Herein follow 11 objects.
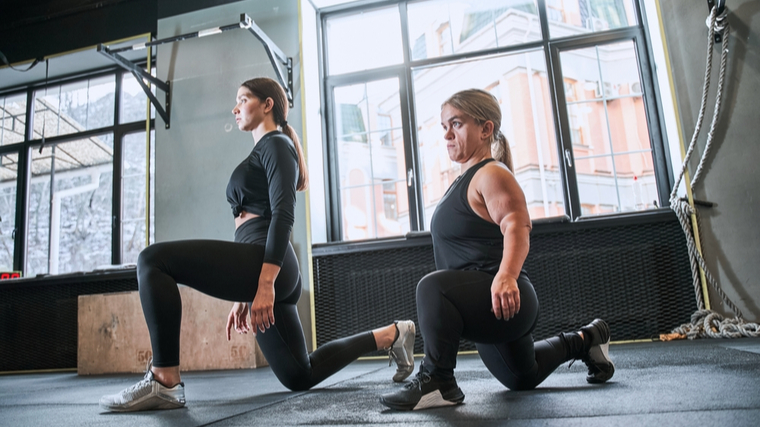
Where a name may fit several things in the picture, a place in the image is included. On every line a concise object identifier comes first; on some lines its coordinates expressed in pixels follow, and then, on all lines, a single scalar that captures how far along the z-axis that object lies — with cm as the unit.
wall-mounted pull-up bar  310
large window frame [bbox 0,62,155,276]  412
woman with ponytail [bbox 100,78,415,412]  139
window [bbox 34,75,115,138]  438
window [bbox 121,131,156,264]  404
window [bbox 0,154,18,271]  438
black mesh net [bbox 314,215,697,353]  283
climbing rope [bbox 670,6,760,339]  267
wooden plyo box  289
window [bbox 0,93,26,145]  461
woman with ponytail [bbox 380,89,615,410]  117
